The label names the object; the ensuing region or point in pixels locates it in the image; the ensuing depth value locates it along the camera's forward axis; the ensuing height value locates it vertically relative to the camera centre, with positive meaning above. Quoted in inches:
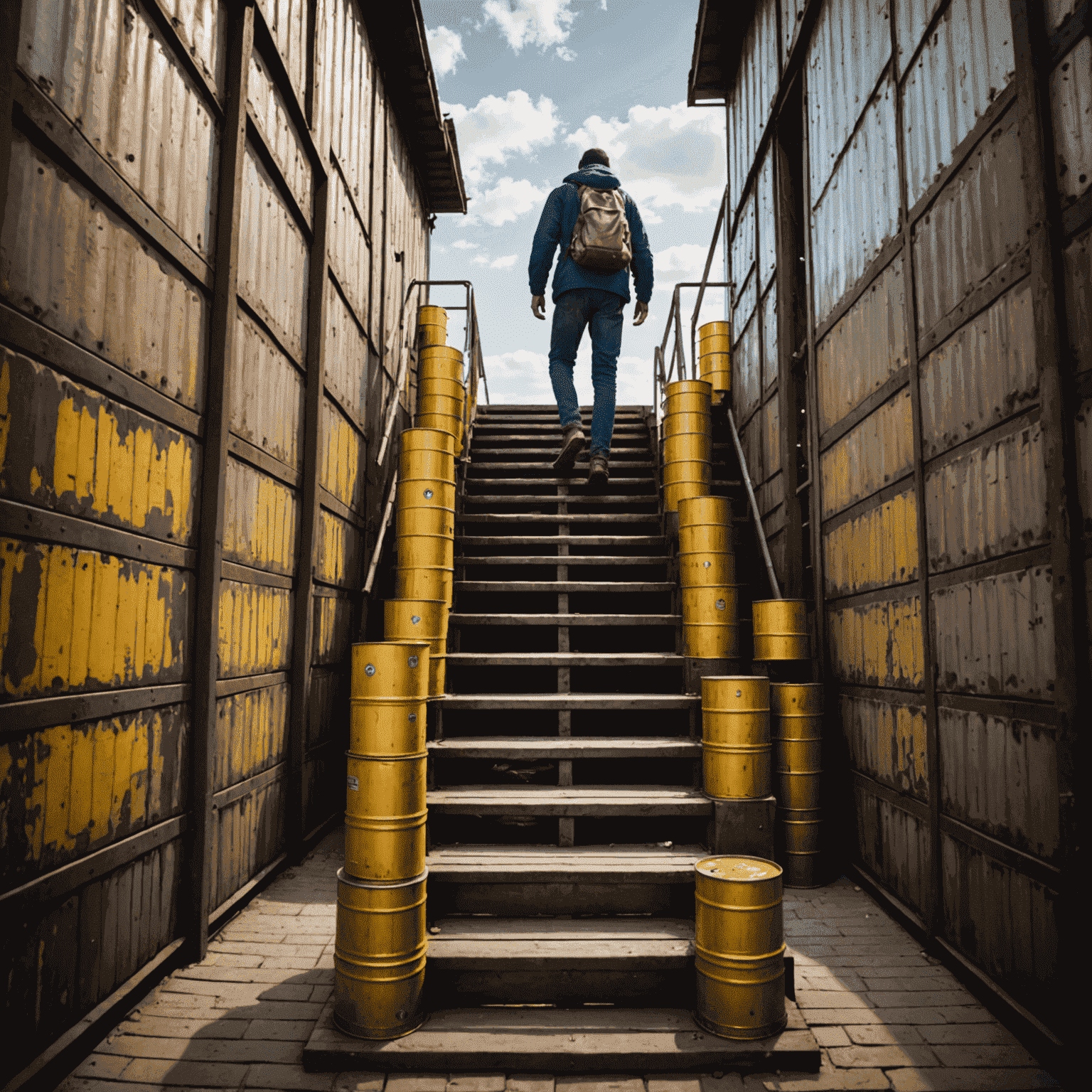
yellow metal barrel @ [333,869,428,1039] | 102.3 -43.7
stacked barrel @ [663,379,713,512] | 221.1 +57.2
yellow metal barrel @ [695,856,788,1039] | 101.9 -42.5
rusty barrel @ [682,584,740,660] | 171.3 +3.6
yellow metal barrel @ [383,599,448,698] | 168.9 +2.7
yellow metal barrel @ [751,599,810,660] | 177.2 +1.7
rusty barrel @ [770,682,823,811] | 166.4 -23.1
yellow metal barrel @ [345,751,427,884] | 106.9 -25.7
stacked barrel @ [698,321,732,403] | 320.8 +119.5
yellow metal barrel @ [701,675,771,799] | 138.3 -18.4
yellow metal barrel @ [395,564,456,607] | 182.9 +12.8
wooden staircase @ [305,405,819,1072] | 103.7 -30.6
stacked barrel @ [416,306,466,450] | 251.6 +81.4
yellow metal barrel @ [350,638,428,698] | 110.4 -4.9
